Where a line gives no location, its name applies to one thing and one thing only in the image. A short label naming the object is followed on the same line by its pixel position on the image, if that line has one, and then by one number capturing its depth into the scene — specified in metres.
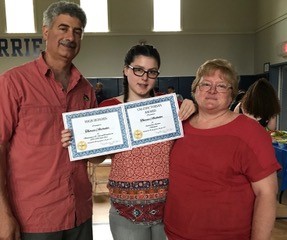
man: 1.59
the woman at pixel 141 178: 1.72
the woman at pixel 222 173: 1.50
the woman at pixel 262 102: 3.96
